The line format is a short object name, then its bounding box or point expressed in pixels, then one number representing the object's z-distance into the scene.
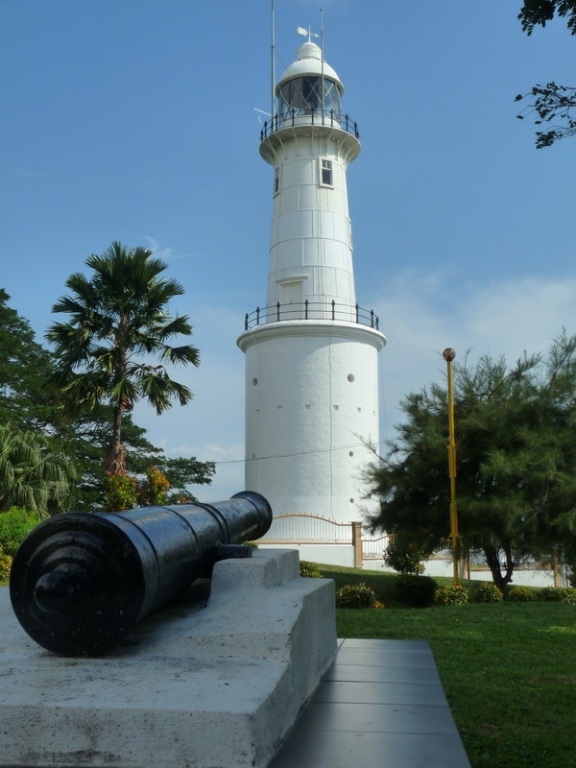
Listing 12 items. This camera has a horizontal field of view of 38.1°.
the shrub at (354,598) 14.44
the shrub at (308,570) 17.31
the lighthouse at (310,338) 26.61
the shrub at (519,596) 15.66
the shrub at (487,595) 15.86
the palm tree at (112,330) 18.56
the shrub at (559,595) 15.31
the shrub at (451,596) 15.88
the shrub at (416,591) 16.69
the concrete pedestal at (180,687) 2.91
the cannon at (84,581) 3.64
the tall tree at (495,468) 17.38
